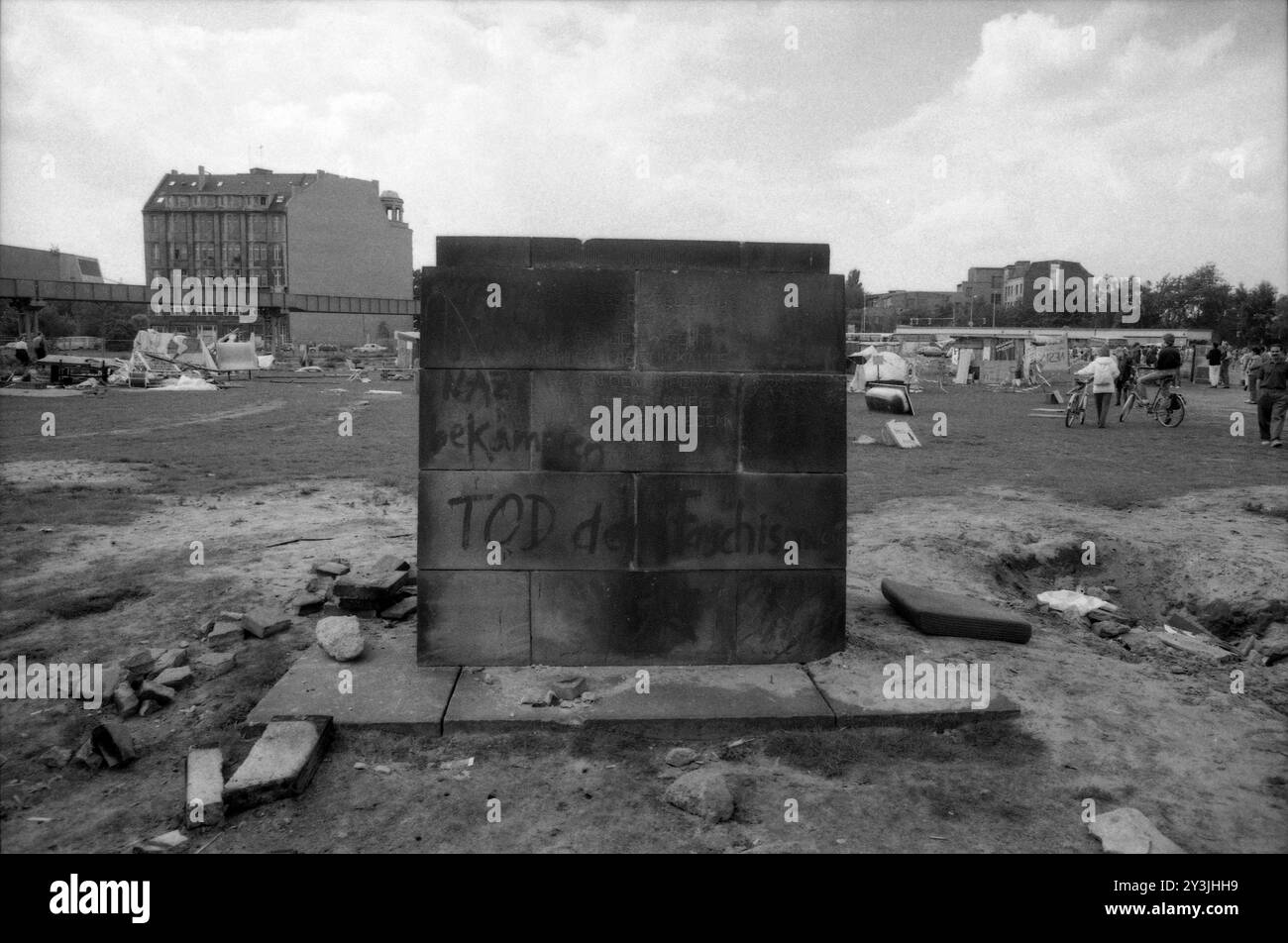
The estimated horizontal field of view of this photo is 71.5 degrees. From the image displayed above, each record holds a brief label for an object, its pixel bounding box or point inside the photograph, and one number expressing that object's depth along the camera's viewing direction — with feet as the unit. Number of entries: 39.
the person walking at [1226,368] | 114.62
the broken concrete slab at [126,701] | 15.72
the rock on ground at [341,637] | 17.21
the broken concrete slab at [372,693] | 14.80
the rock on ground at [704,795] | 12.35
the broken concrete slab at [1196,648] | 20.17
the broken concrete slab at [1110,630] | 21.79
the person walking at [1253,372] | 78.31
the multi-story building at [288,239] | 291.99
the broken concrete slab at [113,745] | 13.84
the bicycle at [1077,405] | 69.77
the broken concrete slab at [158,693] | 16.03
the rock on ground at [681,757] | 14.10
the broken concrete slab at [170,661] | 17.20
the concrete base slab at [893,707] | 15.15
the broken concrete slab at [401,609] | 20.06
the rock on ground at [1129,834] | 11.37
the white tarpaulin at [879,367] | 94.07
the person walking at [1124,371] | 83.25
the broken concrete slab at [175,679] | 16.50
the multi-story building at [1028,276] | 322.75
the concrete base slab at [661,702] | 14.99
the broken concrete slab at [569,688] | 15.87
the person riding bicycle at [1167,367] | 68.44
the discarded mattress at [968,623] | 19.49
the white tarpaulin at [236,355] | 148.25
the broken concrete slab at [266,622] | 19.01
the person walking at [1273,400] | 52.01
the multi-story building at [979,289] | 381.87
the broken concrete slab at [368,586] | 20.36
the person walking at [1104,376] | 66.08
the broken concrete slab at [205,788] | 12.19
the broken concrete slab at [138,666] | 17.15
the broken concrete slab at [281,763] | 12.57
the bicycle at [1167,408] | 68.39
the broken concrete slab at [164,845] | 11.46
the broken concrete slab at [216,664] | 17.33
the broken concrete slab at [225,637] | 18.71
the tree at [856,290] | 412.03
